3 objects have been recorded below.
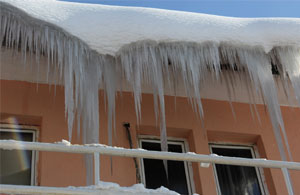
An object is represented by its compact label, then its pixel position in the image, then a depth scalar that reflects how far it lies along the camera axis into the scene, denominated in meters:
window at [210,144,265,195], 5.04
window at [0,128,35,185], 4.44
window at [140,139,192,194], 4.84
